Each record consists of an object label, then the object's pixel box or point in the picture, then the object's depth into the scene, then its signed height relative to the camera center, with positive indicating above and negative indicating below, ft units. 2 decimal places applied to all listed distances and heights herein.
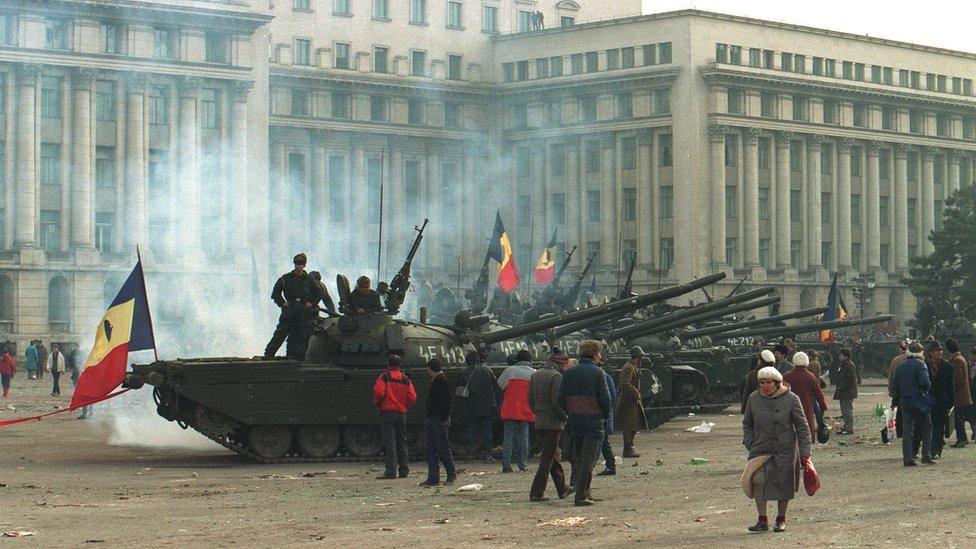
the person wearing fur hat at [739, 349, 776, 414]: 90.58 -1.95
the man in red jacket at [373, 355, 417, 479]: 86.17 -2.71
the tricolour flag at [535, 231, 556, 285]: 201.87 +7.85
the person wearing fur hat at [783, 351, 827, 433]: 86.58 -1.88
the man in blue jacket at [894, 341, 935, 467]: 86.84 -2.45
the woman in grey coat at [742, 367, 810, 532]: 60.54 -3.12
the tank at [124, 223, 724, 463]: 94.99 -2.35
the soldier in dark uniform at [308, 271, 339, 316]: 100.57 +2.52
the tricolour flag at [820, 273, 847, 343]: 226.99 +3.41
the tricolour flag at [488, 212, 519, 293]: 177.27 +7.59
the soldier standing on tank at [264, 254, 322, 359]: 99.76 +1.88
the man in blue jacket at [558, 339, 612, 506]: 70.79 -2.26
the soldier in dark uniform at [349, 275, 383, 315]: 101.45 +2.20
